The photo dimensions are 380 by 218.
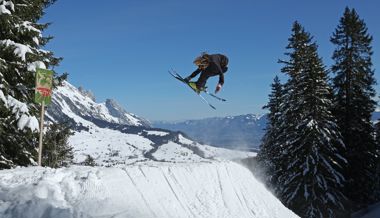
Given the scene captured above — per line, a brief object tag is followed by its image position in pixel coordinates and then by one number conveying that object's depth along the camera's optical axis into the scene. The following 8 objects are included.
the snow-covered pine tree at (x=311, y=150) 30.81
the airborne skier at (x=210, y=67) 19.20
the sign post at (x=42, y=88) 14.16
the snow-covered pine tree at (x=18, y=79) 15.70
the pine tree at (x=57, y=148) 31.45
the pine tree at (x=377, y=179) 37.44
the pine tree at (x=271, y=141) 38.47
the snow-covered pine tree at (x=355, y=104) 35.69
